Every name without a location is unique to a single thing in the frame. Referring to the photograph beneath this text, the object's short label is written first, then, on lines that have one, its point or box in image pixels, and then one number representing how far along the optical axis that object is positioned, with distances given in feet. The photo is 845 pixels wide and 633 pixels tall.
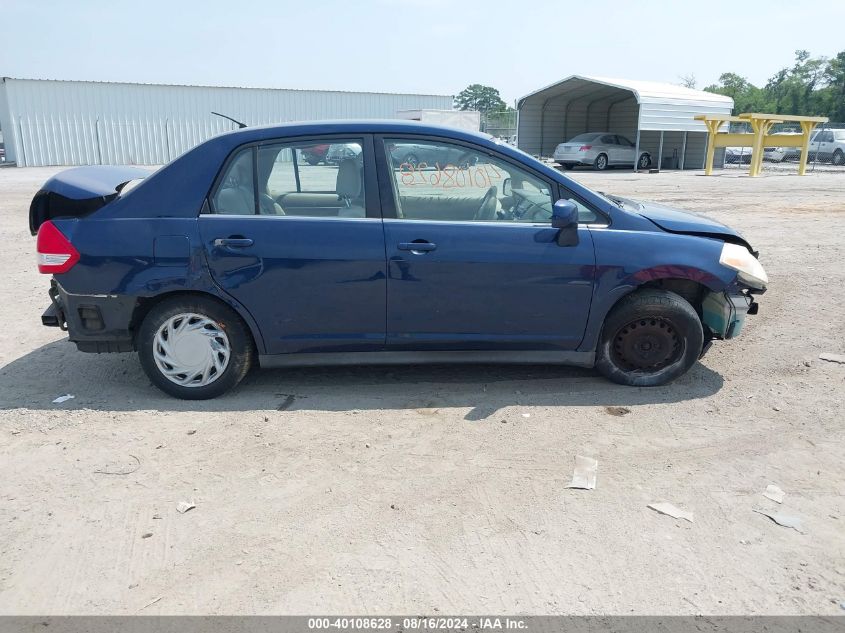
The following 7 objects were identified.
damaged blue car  14.34
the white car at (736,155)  130.78
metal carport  97.55
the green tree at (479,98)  423.64
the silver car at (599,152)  100.17
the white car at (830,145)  112.57
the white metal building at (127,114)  113.50
